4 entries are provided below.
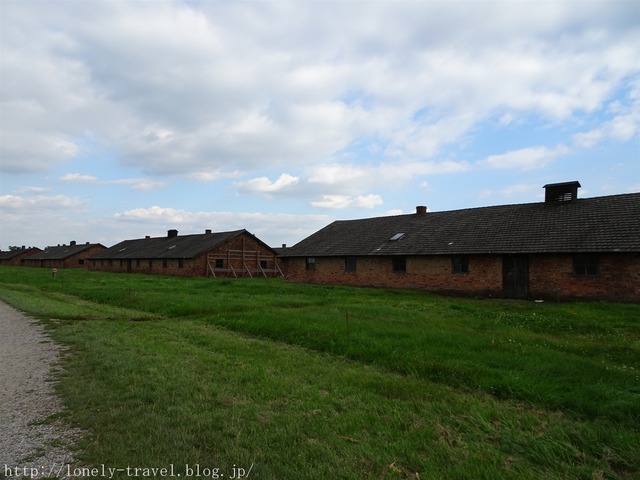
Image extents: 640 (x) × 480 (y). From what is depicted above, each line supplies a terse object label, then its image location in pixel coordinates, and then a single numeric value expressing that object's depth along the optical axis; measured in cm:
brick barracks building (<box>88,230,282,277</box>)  4144
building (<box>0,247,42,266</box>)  9038
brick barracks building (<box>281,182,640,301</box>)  1916
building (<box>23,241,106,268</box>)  7188
